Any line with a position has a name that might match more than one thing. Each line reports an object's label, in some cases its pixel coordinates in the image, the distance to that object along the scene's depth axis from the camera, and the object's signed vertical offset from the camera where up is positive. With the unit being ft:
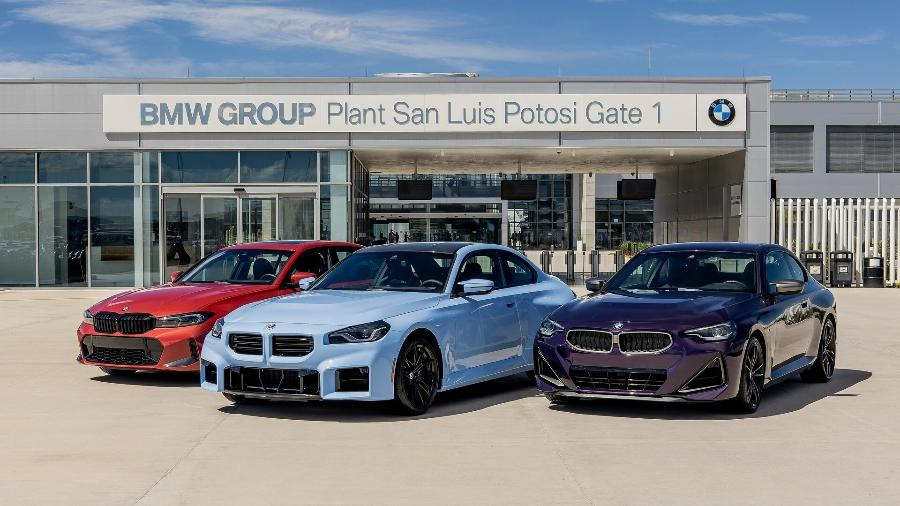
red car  36.14 -3.03
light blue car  29.14 -2.98
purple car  28.99 -2.91
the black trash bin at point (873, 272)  101.24 -4.55
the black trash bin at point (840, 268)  100.78 -4.17
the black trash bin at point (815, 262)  100.12 -3.60
